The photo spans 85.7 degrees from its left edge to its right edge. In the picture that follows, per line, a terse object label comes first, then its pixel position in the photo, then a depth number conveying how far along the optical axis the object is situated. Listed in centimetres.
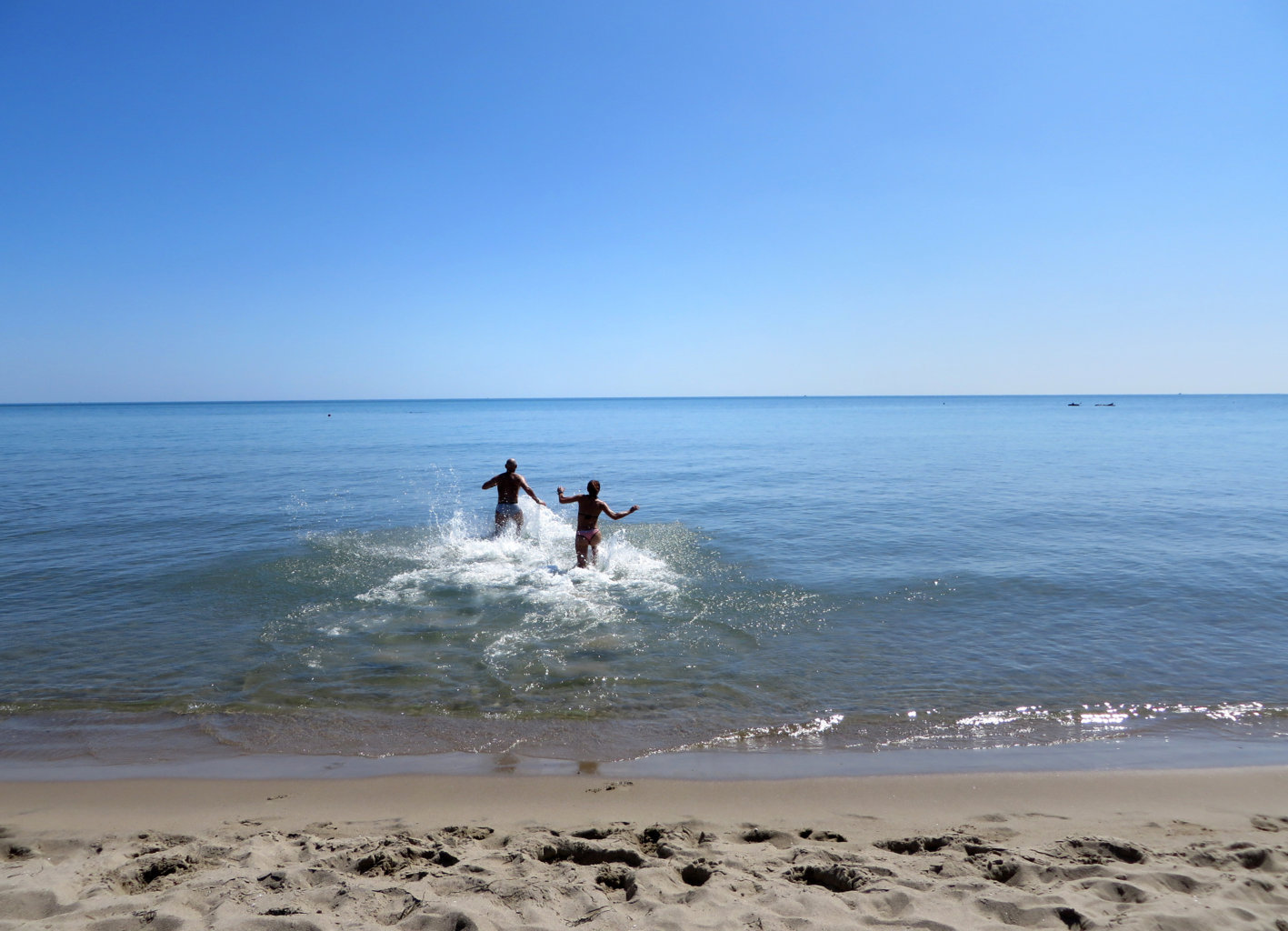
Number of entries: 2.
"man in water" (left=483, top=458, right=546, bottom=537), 1546
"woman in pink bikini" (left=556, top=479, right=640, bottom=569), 1322
